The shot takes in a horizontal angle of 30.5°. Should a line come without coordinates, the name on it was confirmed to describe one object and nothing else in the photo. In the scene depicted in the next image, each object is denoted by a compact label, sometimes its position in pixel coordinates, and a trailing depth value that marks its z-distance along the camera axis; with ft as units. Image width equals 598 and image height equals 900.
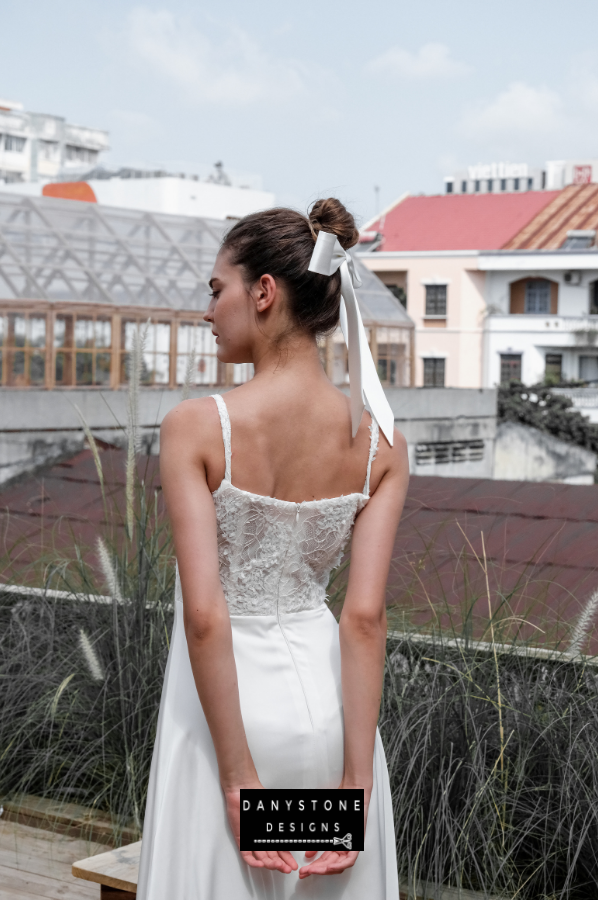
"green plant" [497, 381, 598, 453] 95.50
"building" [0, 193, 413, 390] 35.68
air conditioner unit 121.70
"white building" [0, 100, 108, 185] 243.40
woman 5.28
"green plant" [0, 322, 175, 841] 11.25
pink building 121.29
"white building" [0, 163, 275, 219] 137.18
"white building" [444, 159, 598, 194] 179.93
